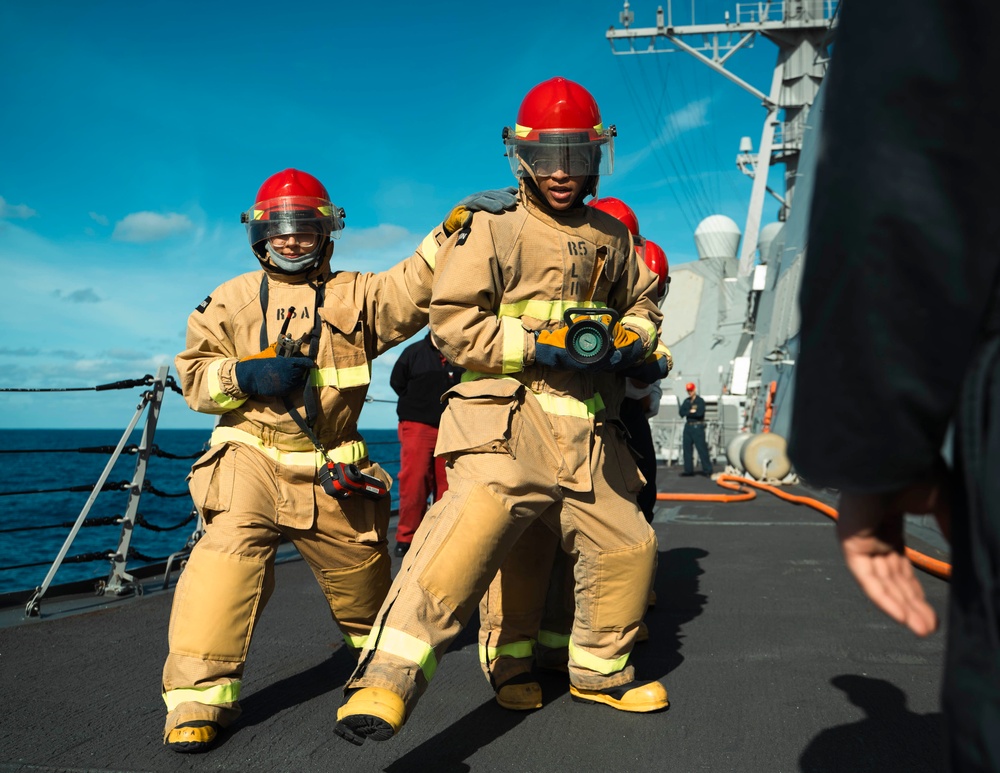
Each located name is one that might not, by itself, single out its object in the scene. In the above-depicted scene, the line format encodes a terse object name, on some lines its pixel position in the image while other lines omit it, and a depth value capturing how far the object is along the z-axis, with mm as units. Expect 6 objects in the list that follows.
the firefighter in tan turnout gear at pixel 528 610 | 3260
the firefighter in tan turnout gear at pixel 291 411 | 3094
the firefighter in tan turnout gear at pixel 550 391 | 2750
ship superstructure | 16078
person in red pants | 6648
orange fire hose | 5301
